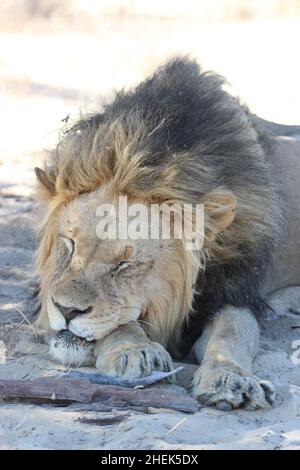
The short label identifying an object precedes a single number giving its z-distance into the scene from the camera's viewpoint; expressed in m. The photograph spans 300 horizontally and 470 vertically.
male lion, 8.16
